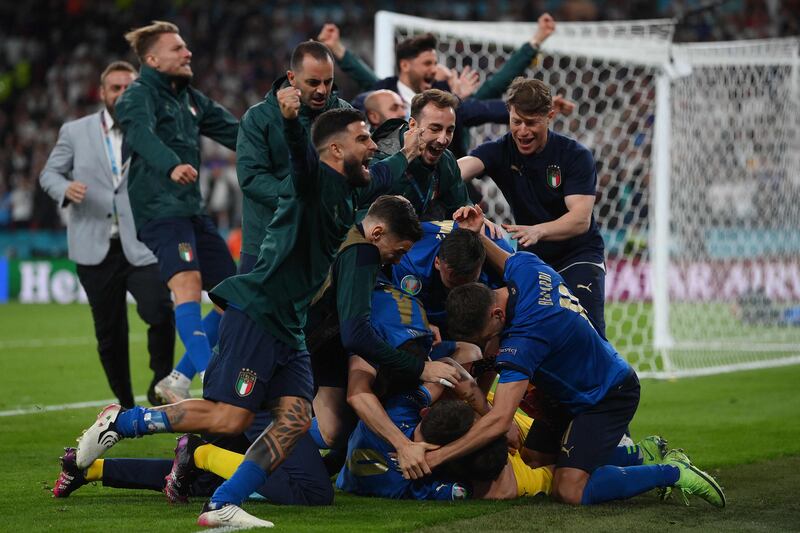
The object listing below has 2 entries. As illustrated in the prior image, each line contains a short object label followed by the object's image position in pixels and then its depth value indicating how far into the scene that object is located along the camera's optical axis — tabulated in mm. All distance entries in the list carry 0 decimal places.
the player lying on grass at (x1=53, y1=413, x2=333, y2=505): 10586
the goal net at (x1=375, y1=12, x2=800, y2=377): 23312
